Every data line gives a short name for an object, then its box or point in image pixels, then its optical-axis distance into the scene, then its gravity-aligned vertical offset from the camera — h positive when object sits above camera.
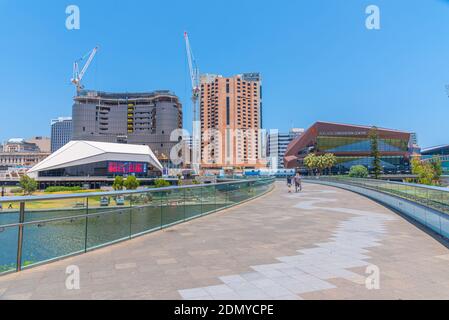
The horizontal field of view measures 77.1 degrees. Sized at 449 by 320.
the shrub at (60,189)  73.12 -4.61
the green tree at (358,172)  64.07 +0.16
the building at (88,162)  90.31 +3.08
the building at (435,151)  115.03 +9.25
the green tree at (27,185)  69.81 -3.38
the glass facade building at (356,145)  96.75 +9.72
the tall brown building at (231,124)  152.12 +27.27
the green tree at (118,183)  65.84 -2.75
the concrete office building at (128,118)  139.38 +27.40
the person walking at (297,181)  24.94 -0.76
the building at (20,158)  157.25 +7.53
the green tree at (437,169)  46.34 +0.66
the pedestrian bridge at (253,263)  3.90 -1.66
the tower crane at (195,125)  146.38 +26.86
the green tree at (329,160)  82.79 +3.72
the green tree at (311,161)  82.25 +3.28
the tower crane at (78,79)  155.62 +51.72
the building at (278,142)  187.25 +20.49
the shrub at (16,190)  74.13 -4.97
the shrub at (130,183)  65.84 -2.63
